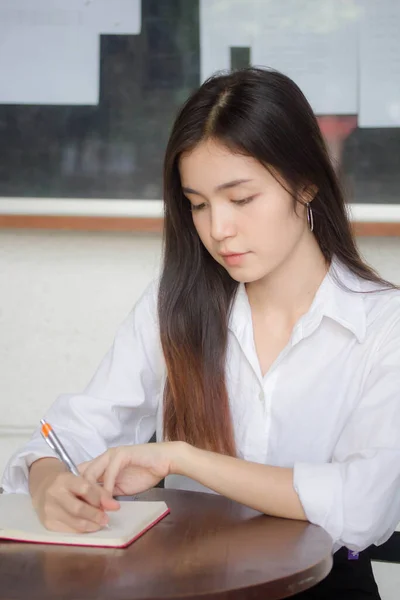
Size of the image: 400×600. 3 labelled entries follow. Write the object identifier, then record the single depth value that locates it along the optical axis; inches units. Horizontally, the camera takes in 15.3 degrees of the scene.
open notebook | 57.4
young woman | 63.2
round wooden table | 51.9
